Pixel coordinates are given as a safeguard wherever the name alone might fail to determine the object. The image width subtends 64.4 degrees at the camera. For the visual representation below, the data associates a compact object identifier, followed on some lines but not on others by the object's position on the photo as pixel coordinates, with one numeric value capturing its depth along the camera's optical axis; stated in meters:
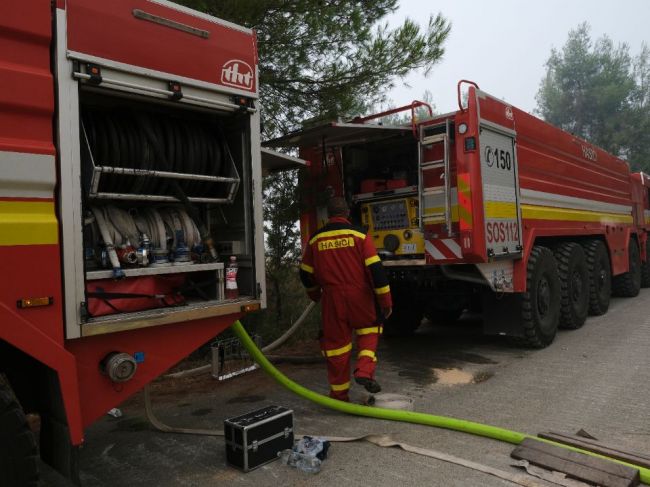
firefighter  4.21
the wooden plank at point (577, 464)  2.78
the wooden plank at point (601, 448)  2.96
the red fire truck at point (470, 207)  5.14
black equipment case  3.11
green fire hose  3.33
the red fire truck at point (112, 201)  2.26
